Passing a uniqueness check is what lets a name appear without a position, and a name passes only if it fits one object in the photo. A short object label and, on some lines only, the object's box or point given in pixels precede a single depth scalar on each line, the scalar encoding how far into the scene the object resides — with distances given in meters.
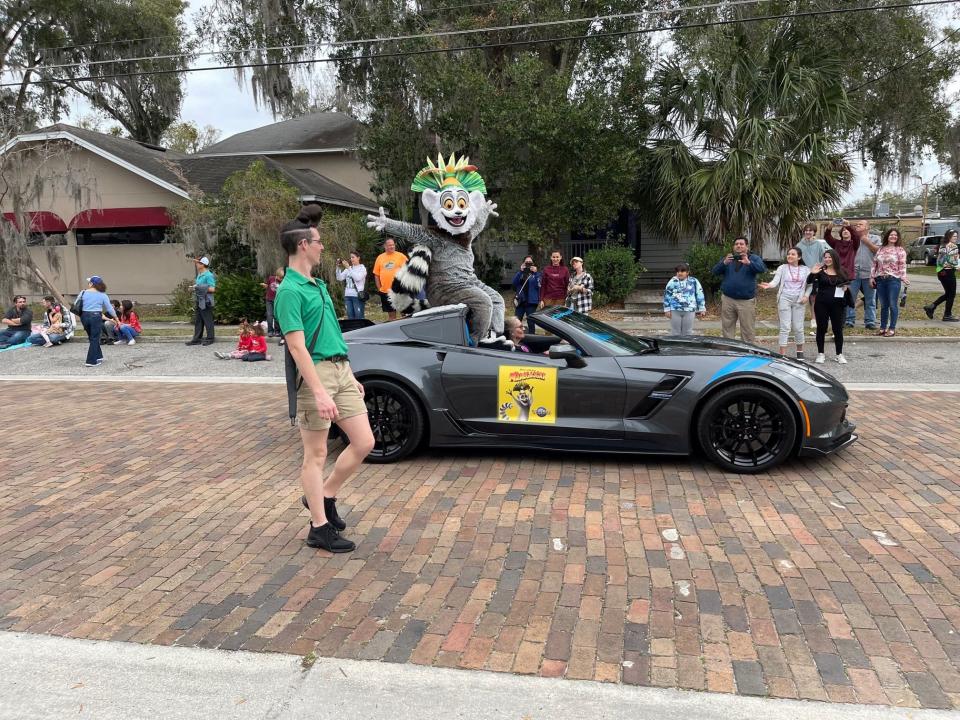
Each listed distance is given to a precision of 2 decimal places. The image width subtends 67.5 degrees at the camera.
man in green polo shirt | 3.52
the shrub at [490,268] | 19.84
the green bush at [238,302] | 16.28
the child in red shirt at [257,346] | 11.52
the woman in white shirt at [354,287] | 12.99
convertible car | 4.95
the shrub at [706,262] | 15.71
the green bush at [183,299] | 18.80
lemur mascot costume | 6.68
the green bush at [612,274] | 16.39
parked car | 37.50
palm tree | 15.61
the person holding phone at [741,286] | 9.53
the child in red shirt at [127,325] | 14.07
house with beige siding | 21.08
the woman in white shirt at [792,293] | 9.54
